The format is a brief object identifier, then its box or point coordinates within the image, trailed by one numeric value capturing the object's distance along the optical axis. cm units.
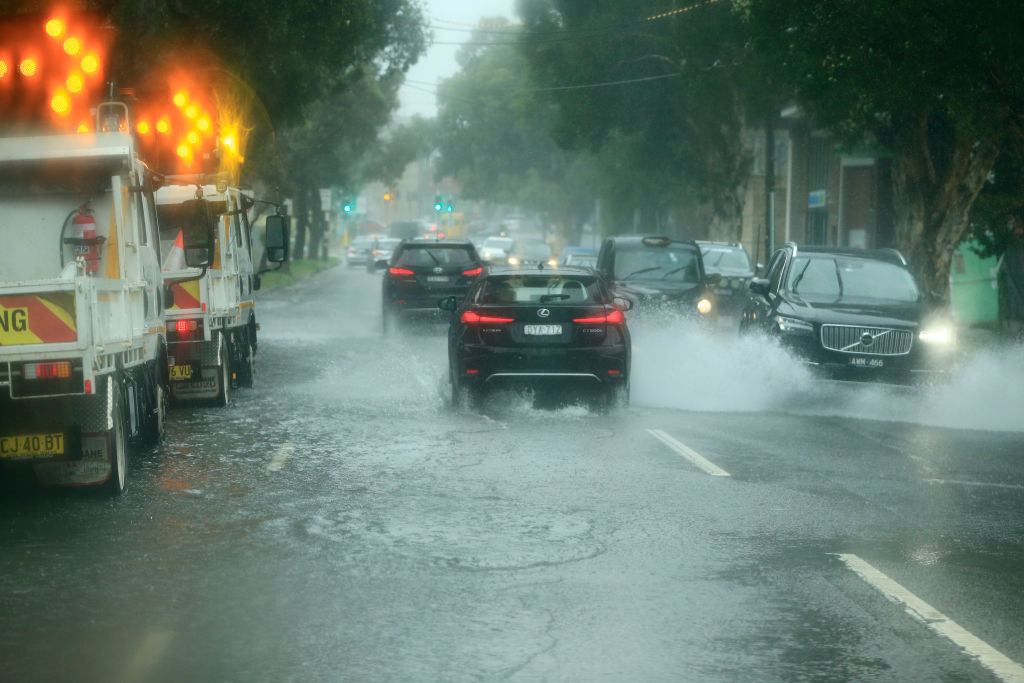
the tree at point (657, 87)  4203
